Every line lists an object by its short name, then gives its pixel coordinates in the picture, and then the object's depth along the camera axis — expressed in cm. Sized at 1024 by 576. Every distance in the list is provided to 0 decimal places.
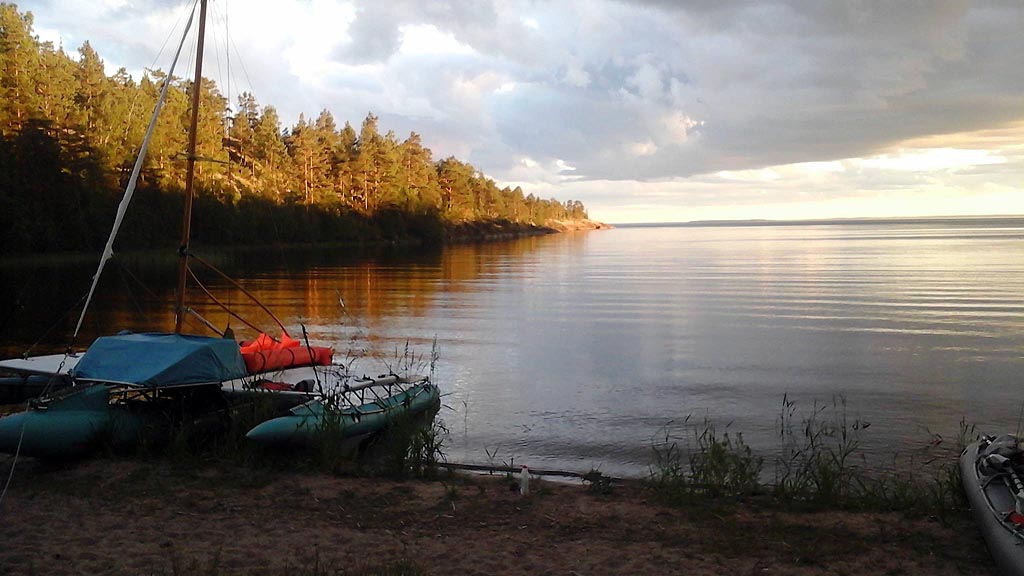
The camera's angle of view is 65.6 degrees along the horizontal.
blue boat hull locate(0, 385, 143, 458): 895
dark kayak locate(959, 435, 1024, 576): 616
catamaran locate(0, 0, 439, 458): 940
